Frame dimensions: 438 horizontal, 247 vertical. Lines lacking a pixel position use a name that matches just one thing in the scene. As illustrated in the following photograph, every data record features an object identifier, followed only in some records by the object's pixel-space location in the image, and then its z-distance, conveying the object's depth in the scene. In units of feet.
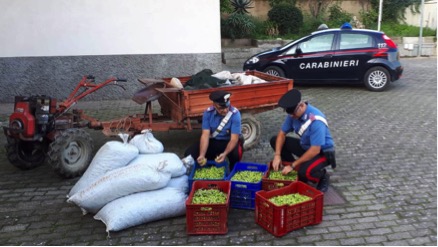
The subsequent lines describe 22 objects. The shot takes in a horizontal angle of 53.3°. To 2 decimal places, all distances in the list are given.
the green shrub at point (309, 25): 58.65
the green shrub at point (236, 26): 53.78
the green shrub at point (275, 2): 60.18
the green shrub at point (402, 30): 58.54
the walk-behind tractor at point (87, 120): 18.74
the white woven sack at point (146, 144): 17.75
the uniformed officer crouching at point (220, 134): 17.16
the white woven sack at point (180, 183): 16.14
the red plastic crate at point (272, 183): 15.55
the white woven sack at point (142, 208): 14.58
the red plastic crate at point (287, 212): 13.88
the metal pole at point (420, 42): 54.60
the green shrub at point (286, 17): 57.16
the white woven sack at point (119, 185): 15.07
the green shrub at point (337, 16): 60.14
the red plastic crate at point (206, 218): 14.01
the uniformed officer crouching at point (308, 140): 15.99
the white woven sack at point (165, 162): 16.01
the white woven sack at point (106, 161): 16.56
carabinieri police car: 36.65
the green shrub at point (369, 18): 61.16
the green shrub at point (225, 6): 55.47
